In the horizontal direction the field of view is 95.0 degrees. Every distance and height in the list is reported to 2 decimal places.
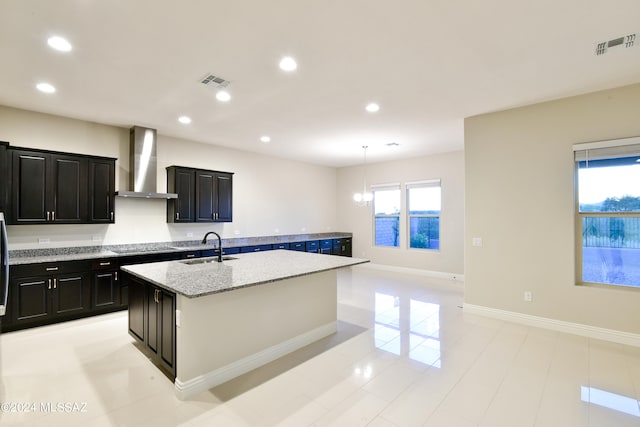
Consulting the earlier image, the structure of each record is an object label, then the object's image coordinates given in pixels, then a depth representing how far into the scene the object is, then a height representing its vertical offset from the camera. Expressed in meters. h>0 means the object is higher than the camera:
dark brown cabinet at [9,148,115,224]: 3.70 +0.40
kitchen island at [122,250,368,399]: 2.33 -0.91
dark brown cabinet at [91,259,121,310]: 4.02 -0.95
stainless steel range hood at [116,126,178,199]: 4.64 +0.87
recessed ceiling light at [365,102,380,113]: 3.78 +1.44
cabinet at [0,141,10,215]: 3.54 +0.48
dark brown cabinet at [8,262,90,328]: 3.53 -0.96
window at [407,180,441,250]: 6.83 +0.04
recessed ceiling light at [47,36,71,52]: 2.39 +1.45
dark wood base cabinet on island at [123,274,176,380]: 2.43 -0.97
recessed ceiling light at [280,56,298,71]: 2.71 +1.45
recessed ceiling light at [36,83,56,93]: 3.21 +1.45
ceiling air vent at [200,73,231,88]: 3.06 +1.46
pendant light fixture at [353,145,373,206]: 5.48 +0.36
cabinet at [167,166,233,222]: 5.07 +0.40
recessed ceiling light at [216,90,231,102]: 3.43 +1.46
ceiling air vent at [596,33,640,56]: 2.42 +1.46
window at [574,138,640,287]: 3.36 +0.04
